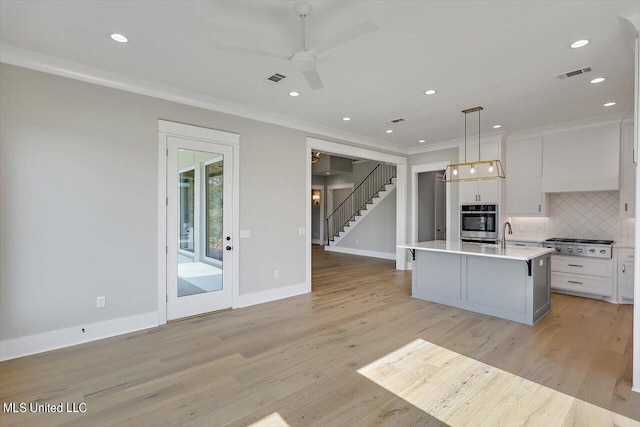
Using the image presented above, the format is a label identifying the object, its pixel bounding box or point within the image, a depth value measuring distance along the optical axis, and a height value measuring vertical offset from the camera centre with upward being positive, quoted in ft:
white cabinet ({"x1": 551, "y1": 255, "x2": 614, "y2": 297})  16.49 -3.44
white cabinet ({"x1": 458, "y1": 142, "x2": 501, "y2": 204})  20.38 +1.79
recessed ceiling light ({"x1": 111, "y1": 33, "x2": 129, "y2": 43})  9.20 +5.26
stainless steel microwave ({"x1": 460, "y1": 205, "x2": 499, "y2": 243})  20.29 -0.66
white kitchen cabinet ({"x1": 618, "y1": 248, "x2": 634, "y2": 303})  15.96 -3.15
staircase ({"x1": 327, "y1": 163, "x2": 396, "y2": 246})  33.06 +1.37
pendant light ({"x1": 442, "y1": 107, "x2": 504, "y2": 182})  20.37 +2.88
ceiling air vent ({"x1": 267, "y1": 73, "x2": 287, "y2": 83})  11.84 +5.24
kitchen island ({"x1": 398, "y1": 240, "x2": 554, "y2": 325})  13.35 -3.10
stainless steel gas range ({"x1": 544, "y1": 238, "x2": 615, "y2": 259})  16.46 -1.88
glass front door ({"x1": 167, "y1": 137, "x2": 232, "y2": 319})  13.57 -0.66
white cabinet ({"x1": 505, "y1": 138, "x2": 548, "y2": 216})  19.31 +2.17
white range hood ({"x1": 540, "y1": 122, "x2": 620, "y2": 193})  16.74 +3.07
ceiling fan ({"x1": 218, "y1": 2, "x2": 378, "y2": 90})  7.08 +4.07
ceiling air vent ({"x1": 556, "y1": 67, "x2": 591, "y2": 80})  11.26 +5.19
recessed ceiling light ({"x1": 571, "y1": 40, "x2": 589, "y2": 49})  9.43 +5.19
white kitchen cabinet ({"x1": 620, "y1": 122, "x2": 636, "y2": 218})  16.34 +2.15
